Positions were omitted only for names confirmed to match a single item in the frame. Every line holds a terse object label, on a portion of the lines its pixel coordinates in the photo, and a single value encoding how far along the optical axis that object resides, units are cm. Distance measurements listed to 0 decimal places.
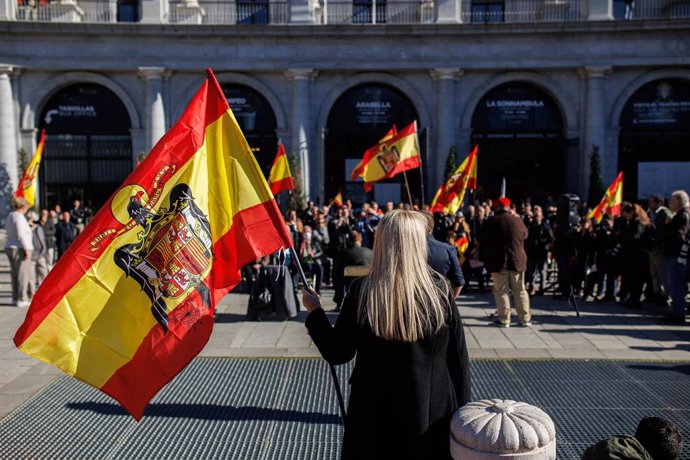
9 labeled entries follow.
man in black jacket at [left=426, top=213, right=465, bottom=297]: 758
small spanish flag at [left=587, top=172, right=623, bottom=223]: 1591
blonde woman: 318
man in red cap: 1023
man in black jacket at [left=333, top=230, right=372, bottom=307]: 1045
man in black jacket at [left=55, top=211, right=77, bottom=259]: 1748
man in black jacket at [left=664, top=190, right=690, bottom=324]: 1055
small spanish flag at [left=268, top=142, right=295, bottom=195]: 1577
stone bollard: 324
